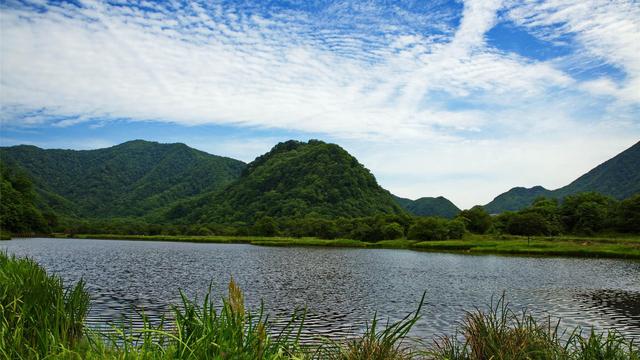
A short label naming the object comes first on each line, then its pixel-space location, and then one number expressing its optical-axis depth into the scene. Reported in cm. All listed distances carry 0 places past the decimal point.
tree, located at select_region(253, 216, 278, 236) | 19062
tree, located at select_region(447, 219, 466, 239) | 14212
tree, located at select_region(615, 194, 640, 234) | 12638
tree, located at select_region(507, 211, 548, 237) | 14050
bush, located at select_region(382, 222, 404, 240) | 15312
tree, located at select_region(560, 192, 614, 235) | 14075
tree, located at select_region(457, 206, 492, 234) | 15825
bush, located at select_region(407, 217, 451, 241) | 14062
